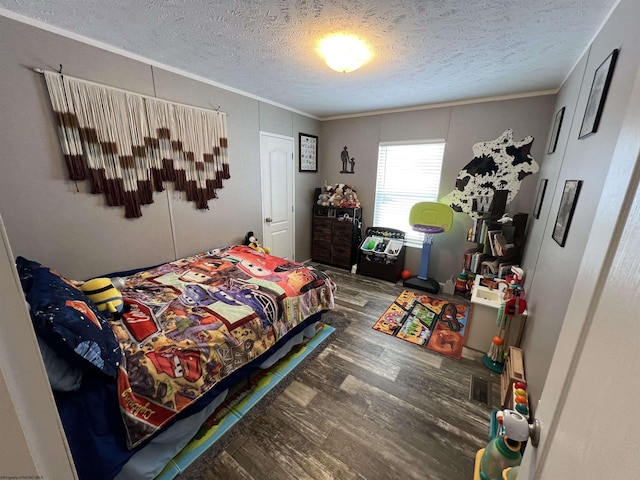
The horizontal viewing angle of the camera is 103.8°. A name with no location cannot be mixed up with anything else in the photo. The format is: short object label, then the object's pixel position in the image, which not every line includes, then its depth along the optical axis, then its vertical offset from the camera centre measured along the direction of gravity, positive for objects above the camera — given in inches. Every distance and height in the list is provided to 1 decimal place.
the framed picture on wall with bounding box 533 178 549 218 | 88.2 -4.8
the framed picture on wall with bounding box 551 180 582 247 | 52.1 -5.6
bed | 43.3 -38.6
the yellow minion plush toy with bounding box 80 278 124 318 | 63.5 -31.1
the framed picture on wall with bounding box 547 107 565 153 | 84.7 +18.5
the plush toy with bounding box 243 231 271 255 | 129.0 -34.3
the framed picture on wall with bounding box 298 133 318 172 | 159.0 +15.7
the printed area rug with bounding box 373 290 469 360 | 96.4 -60.4
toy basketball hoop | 130.2 -23.4
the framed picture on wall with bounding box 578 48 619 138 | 47.2 +17.9
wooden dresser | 161.0 -36.6
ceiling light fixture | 68.4 +34.9
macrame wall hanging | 73.5 +10.1
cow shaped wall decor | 115.4 +5.2
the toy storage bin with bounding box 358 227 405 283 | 147.8 -43.7
